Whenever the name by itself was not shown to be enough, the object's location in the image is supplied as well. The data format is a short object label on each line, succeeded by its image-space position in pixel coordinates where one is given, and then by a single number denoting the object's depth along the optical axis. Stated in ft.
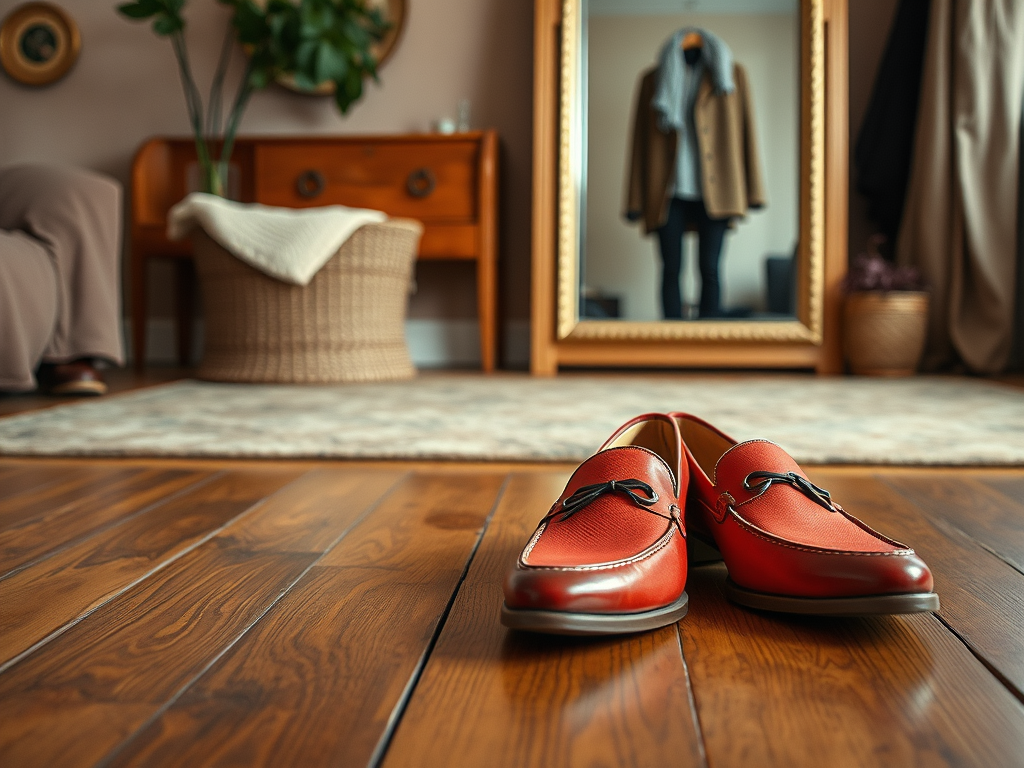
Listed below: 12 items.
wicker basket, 8.11
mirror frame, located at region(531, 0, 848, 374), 9.61
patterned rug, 4.15
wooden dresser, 9.98
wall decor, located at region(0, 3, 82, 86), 11.73
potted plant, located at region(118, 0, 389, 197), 9.81
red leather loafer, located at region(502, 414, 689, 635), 1.69
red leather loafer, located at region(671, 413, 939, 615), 1.78
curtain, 8.98
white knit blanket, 7.84
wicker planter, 9.22
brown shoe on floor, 6.56
